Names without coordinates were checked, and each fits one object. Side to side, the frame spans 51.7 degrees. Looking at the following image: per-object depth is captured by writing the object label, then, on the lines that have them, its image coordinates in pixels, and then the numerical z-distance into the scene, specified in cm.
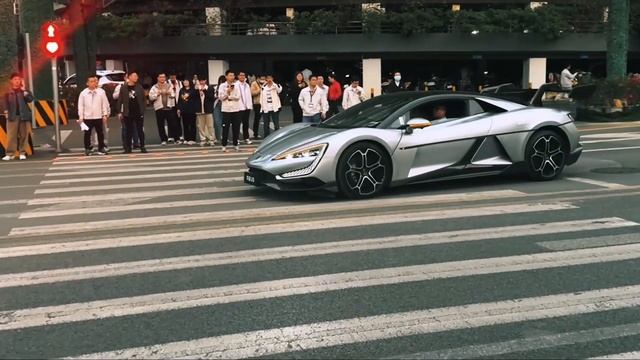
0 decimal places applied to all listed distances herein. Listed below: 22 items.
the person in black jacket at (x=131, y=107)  1488
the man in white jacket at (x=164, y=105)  1636
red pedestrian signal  1542
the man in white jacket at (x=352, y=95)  1756
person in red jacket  1759
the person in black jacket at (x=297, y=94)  1866
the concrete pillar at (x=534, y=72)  4319
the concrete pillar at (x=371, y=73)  4172
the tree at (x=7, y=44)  2651
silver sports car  838
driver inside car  913
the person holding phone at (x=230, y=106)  1443
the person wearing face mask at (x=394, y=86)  2200
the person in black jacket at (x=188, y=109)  1627
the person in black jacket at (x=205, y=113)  1623
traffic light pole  1537
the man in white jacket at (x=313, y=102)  1582
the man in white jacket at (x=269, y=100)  1677
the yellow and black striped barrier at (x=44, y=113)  2123
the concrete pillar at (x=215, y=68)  4228
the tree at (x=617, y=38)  2236
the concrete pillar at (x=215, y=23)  4125
